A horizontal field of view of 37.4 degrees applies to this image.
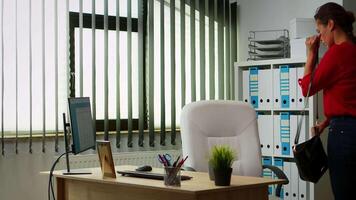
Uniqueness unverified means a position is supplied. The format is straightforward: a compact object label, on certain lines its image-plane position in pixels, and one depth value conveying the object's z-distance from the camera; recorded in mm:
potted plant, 2334
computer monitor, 2828
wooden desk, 2260
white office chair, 3280
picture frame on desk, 2699
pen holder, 2340
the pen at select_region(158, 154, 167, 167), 2456
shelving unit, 4223
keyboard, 2576
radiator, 4258
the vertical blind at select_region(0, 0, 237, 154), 4039
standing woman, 2857
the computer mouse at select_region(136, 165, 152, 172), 2910
